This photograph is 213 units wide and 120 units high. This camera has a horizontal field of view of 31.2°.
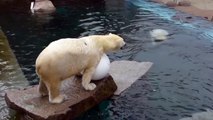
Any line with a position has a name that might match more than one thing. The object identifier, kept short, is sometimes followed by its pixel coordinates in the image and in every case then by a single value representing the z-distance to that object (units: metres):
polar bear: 4.86
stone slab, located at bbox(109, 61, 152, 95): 6.21
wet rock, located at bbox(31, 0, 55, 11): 10.73
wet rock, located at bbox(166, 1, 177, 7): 10.65
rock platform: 4.89
